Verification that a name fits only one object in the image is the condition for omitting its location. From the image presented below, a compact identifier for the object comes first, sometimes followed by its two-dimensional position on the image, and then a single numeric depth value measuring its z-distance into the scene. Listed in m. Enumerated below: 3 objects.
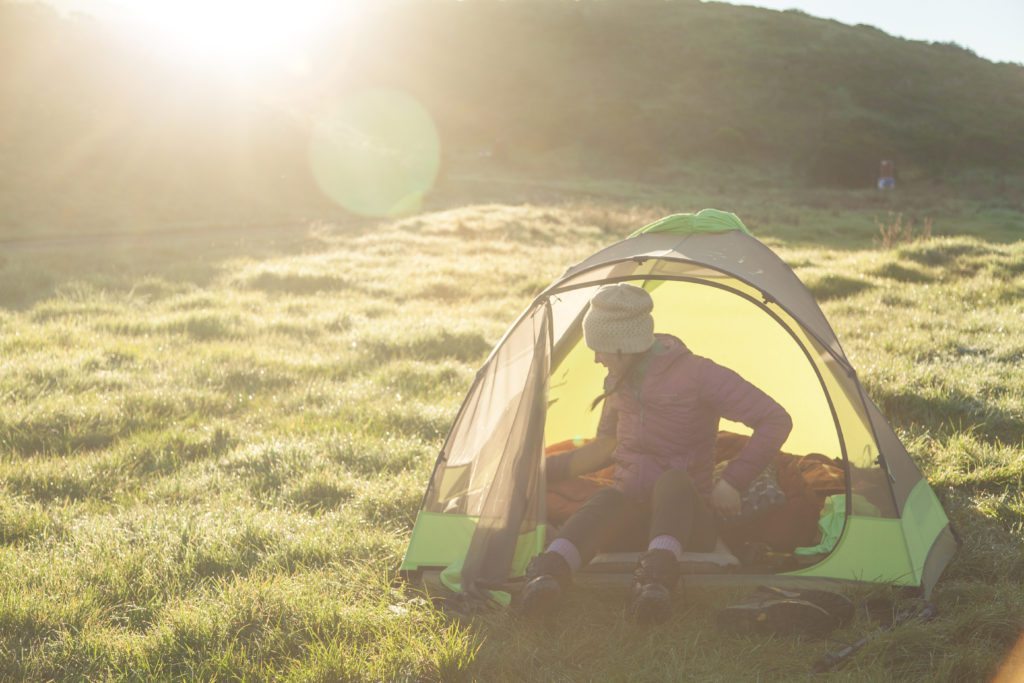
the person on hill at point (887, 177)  43.16
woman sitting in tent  3.93
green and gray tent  4.14
